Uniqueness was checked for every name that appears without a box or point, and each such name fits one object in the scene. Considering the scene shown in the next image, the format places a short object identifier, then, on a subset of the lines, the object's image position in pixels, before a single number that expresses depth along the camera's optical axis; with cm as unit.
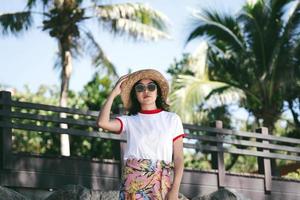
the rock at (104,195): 853
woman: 464
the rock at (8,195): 784
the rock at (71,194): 838
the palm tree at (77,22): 2311
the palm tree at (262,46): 1967
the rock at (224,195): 950
